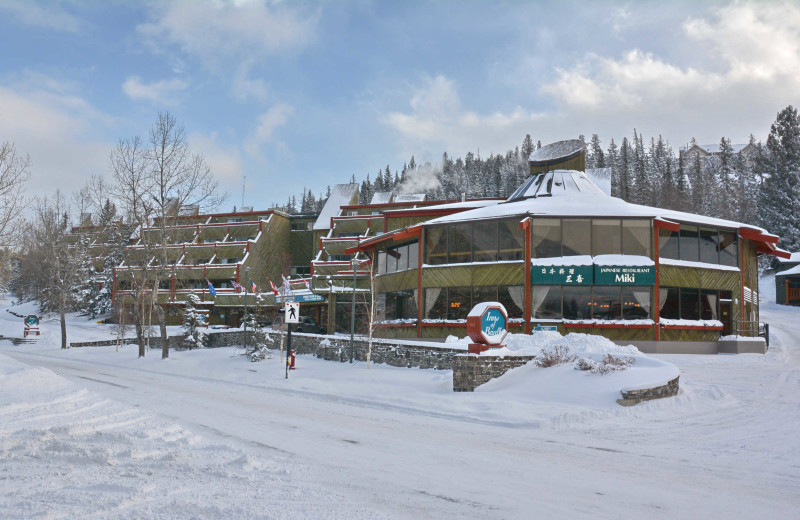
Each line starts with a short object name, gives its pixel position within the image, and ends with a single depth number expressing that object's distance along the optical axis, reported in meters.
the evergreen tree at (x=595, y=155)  126.34
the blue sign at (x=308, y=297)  49.06
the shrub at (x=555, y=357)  17.23
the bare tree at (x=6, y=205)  20.30
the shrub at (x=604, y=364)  15.81
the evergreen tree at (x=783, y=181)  65.00
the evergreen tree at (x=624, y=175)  103.05
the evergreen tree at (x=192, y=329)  36.25
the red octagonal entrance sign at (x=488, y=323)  17.72
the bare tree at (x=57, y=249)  44.45
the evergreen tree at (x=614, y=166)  109.18
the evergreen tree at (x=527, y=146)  176.35
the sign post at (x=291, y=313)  21.81
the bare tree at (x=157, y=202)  32.19
